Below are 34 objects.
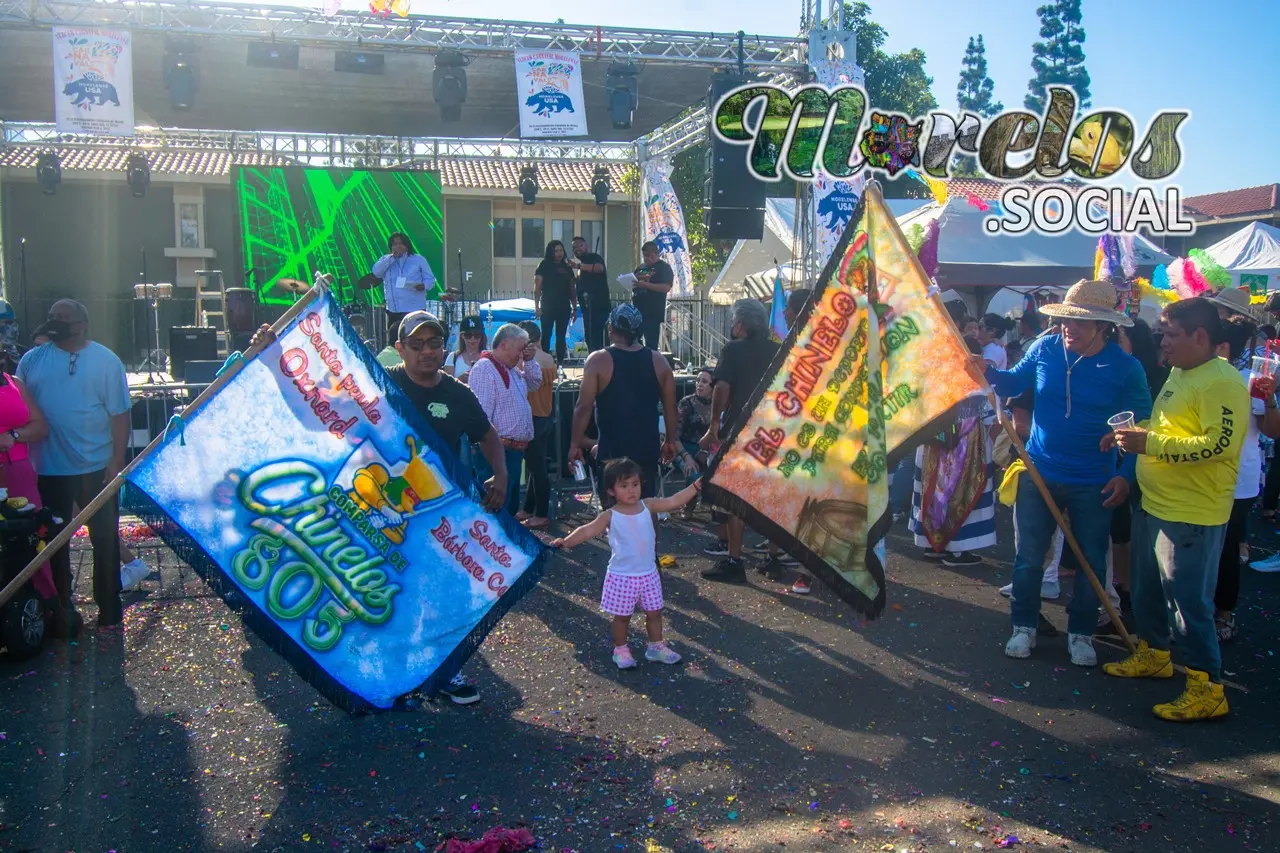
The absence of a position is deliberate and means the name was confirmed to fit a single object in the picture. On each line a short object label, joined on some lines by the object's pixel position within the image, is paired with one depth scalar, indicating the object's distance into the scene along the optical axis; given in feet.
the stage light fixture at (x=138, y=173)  61.26
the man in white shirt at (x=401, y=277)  41.42
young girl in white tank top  16.60
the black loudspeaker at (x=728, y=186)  39.75
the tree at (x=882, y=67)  110.32
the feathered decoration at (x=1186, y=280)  18.17
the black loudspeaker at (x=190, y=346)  41.73
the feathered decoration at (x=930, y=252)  20.94
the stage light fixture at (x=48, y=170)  56.44
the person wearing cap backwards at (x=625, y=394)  20.22
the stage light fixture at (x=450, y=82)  41.24
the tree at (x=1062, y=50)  198.59
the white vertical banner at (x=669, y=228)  50.49
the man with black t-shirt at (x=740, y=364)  21.31
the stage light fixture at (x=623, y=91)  42.04
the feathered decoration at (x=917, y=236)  22.04
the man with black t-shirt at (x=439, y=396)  15.97
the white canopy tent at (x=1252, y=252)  57.93
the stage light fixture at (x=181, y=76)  39.93
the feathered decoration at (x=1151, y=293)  18.72
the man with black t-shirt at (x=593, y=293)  42.37
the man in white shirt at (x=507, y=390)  25.13
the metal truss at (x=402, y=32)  36.96
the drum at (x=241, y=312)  23.81
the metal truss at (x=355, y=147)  58.90
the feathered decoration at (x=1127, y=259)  27.09
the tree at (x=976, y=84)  232.32
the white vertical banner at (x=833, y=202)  34.83
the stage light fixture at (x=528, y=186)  61.98
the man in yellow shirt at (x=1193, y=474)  14.44
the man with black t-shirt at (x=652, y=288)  39.04
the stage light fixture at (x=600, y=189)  66.08
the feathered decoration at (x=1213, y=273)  20.22
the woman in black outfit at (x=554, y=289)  41.60
